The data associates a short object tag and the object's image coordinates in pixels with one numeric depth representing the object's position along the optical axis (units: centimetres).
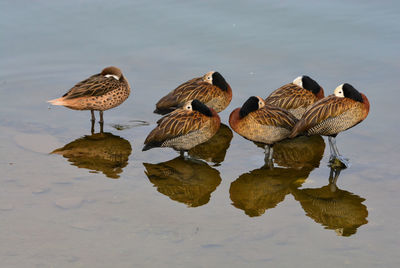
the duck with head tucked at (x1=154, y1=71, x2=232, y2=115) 1198
